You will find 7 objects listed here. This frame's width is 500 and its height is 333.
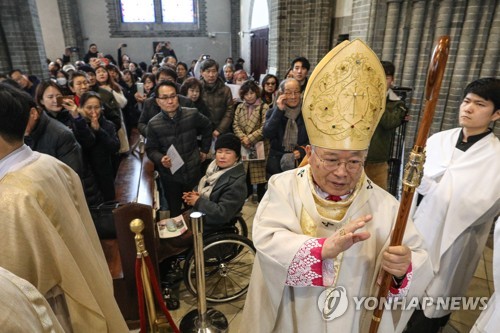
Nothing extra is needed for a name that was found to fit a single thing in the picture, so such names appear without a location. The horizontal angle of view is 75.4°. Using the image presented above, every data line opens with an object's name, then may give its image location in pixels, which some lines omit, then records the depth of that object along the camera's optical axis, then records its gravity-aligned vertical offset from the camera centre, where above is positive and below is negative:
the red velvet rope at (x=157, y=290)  2.18 -1.54
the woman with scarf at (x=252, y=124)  4.06 -0.86
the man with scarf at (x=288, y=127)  3.42 -0.75
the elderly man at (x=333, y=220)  1.36 -0.72
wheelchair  2.86 -2.02
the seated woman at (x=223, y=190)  2.69 -1.11
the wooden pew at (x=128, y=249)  2.45 -1.53
